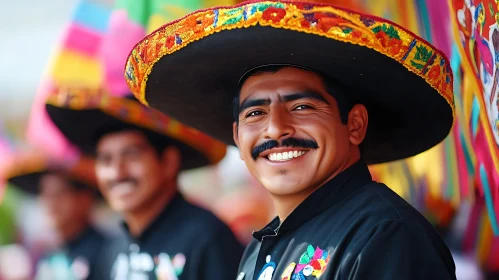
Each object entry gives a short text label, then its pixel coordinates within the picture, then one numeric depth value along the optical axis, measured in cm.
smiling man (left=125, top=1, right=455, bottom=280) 211
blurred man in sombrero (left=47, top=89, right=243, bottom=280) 376
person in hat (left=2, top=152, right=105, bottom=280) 521
